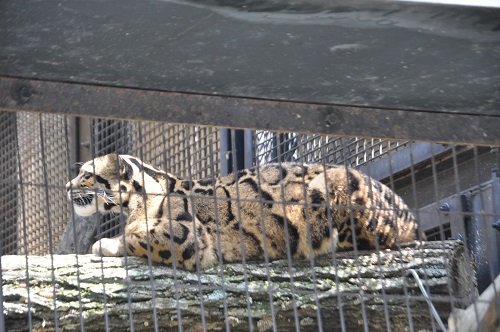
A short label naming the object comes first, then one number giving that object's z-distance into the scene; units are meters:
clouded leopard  10.57
